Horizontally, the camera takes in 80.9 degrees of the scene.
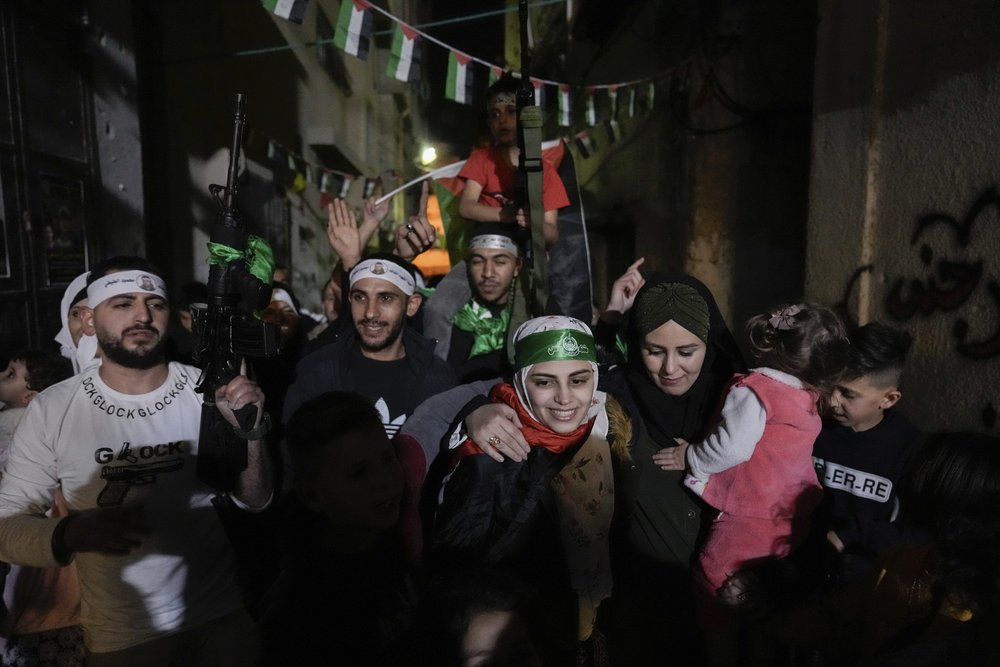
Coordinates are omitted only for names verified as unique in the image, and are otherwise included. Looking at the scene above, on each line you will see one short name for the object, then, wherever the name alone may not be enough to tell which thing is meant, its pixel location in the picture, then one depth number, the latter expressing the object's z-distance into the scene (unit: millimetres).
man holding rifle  2014
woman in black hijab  2244
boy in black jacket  2180
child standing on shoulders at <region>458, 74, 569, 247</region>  3567
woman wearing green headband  1907
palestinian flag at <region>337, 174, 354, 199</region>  8849
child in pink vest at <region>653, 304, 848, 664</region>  2061
